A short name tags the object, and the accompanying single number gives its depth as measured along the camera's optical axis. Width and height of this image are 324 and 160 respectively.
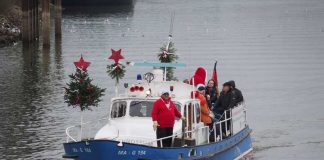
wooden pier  84.94
